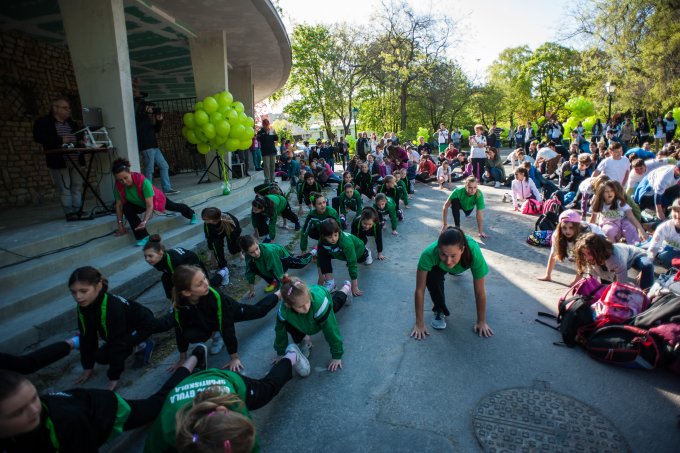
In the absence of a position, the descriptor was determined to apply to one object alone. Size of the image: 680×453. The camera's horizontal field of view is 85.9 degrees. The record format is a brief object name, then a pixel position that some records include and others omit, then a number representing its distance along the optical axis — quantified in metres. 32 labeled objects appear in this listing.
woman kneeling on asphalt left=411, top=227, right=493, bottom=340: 3.18
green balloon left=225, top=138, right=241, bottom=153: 7.86
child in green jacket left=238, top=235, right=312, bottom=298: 4.38
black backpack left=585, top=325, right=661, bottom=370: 2.87
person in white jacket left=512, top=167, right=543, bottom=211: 8.25
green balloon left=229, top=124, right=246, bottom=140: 7.81
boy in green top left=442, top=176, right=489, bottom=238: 6.38
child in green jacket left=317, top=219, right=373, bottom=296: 4.49
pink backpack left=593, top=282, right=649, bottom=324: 3.15
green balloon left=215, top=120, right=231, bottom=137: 7.61
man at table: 5.22
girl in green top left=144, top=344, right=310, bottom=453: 1.76
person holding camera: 7.16
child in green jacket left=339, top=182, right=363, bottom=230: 7.69
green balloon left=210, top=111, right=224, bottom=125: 7.65
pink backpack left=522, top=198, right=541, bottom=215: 8.08
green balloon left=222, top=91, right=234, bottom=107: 8.07
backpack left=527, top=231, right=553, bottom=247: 6.09
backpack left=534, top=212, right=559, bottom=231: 6.50
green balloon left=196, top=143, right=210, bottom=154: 7.88
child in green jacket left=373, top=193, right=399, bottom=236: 6.70
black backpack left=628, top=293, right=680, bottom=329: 2.88
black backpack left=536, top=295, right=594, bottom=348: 3.25
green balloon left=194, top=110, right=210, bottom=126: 7.57
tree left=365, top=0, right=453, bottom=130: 25.34
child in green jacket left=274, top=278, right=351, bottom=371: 3.12
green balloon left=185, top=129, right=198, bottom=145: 7.80
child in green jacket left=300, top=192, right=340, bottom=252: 5.78
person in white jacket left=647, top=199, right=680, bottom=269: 4.09
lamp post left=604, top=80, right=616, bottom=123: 16.96
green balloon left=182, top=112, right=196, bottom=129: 7.69
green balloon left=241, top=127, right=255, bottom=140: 8.00
